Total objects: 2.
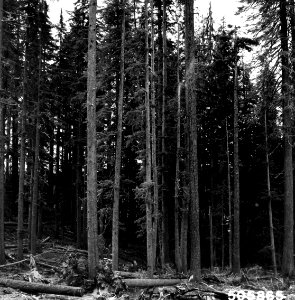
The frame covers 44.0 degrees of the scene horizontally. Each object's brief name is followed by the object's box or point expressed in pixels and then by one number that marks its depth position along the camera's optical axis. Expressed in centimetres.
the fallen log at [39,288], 982
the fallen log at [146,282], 1127
